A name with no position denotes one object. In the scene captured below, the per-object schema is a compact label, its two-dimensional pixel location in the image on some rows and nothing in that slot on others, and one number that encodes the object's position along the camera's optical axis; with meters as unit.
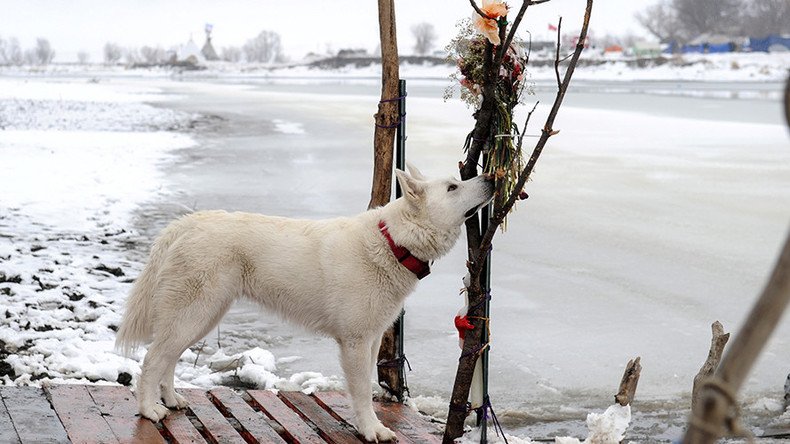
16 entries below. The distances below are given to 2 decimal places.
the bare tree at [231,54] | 154.00
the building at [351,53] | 103.30
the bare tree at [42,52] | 148.62
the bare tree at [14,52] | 145.86
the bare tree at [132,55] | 150.09
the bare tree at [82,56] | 162.09
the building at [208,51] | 122.88
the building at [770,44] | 83.43
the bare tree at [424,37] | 123.81
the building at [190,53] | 111.29
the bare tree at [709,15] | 94.50
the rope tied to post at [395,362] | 5.48
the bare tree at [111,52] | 158.25
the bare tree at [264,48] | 155.75
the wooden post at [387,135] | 5.45
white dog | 4.53
